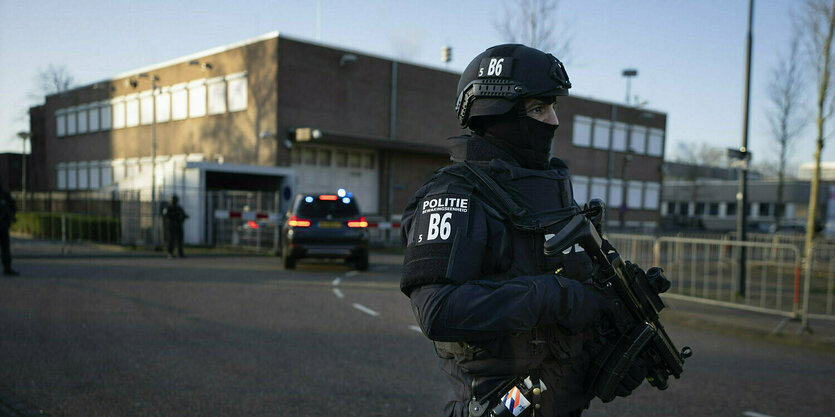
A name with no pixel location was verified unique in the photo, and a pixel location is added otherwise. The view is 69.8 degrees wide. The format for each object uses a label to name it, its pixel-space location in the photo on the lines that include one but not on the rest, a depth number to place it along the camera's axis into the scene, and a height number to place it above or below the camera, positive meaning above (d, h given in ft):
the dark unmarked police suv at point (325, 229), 42.60 -3.04
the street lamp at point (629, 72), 115.34 +23.67
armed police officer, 6.07 -0.75
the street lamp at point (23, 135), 95.72 +6.88
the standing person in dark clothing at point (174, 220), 51.65 -3.28
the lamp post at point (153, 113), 80.95 +10.86
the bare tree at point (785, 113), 56.01 +8.89
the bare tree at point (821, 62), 43.52 +10.22
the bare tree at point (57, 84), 132.26 +21.05
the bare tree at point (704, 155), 222.48 +15.70
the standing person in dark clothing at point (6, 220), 34.78 -2.52
